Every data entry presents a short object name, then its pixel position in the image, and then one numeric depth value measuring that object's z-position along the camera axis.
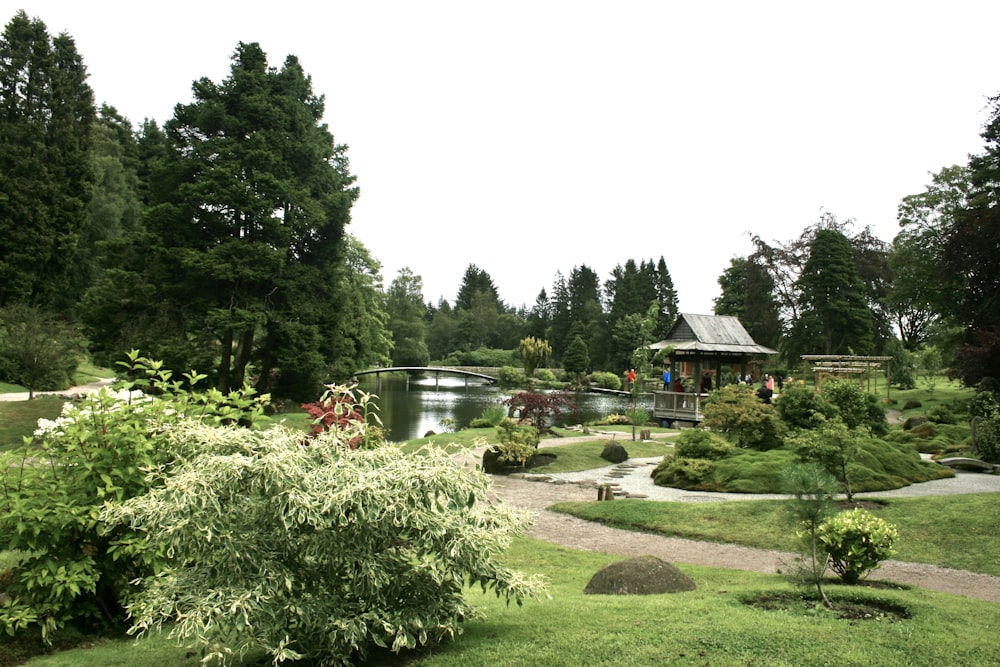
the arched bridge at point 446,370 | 52.69
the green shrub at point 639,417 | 25.83
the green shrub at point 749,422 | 16.31
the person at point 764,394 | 21.39
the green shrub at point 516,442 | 16.94
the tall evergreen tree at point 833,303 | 46.72
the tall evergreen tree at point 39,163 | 32.47
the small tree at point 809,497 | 6.49
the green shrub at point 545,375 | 61.34
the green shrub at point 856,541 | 7.05
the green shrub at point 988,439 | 15.78
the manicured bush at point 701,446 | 15.45
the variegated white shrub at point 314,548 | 4.29
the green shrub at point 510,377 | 56.72
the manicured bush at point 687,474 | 14.30
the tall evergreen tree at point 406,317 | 69.88
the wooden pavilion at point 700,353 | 29.08
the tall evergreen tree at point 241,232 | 22.02
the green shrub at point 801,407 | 17.09
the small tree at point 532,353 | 63.31
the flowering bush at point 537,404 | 21.25
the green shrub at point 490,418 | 23.95
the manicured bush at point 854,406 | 16.58
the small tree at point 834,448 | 10.77
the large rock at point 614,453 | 18.77
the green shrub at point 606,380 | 59.16
